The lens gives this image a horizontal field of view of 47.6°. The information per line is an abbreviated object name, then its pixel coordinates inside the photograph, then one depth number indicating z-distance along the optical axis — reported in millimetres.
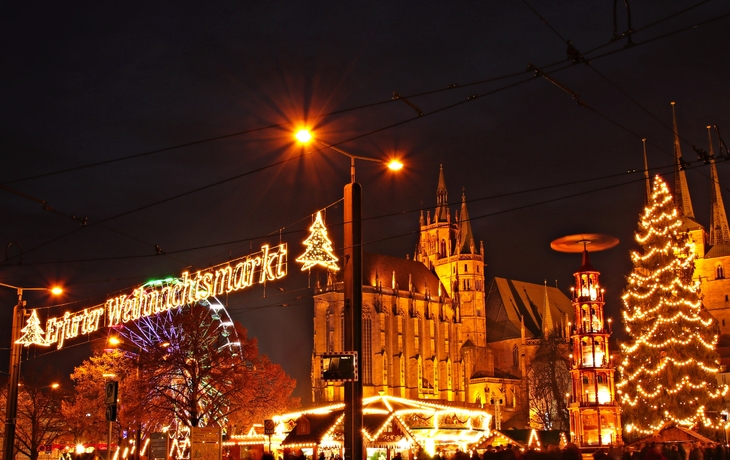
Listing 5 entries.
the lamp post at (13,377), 24572
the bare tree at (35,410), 53438
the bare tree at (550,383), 85000
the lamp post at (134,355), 35594
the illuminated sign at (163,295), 23016
